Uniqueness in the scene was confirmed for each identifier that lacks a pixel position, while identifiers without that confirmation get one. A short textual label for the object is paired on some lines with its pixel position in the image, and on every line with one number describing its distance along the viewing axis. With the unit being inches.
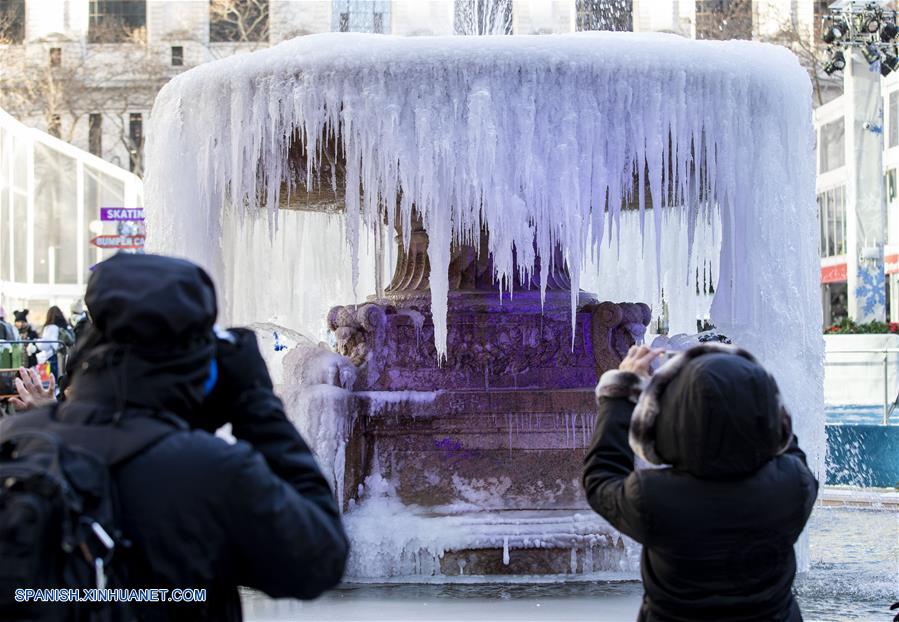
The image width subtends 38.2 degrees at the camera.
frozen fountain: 241.9
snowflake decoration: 844.6
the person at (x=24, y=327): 666.2
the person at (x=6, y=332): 504.1
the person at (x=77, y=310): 800.4
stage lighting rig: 805.9
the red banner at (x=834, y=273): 1430.9
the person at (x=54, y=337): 478.6
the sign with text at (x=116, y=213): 730.8
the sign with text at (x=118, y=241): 703.1
